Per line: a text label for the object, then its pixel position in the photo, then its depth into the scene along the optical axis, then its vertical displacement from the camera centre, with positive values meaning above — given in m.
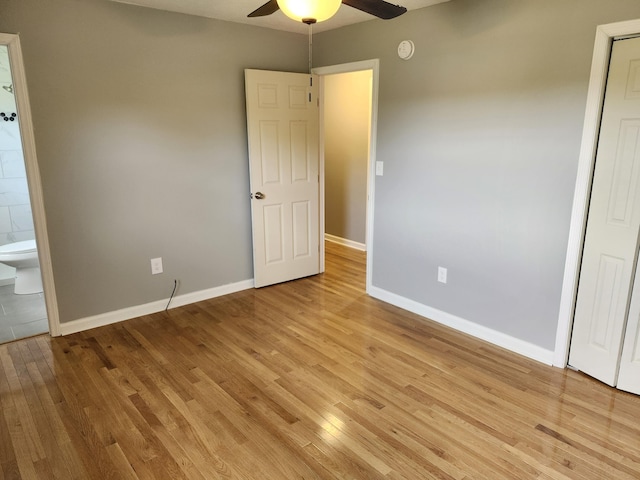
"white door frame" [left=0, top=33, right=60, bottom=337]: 2.71 -0.15
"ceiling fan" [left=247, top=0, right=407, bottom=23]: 1.99 +0.66
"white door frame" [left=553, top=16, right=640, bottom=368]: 2.29 -0.14
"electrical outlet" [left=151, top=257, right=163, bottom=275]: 3.54 -0.93
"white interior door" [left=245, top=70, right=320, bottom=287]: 3.82 -0.20
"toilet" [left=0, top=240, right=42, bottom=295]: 3.98 -1.08
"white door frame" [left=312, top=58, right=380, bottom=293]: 3.54 +0.25
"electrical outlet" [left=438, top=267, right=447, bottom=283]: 3.33 -0.95
